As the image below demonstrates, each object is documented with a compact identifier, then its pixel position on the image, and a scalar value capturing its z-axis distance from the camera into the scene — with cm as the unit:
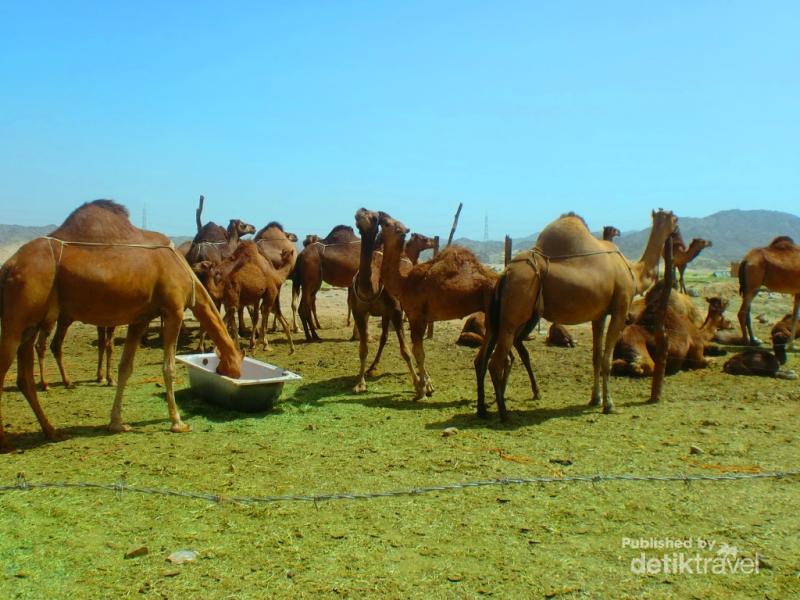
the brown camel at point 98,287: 620
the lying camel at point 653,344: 1032
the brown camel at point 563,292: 748
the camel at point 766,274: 1395
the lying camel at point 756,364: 1042
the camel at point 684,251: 1611
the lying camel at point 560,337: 1324
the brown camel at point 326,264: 1466
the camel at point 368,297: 898
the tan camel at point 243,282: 1188
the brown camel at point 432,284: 835
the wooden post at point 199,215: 1833
